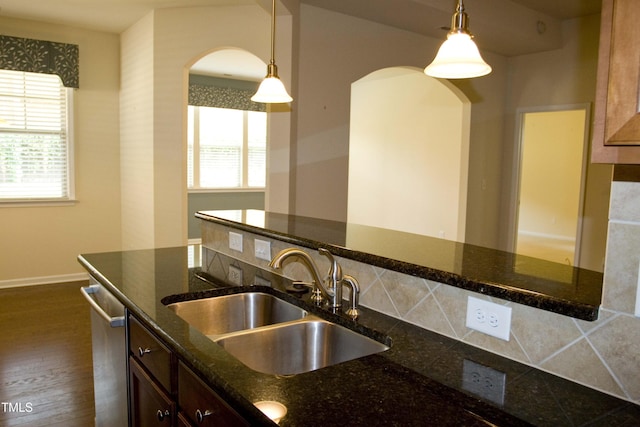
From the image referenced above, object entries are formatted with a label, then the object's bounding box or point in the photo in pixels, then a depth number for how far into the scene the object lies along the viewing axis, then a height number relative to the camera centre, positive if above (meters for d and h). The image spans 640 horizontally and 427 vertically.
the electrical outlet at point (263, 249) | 2.17 -0.34
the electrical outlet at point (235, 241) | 2.38 -0.34
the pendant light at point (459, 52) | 1.67 +0.46
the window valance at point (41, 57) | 5.03 +1.18
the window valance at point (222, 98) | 7.49 +1.20
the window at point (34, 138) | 5.23 +0.33
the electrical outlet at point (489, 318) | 1.21 -0.36
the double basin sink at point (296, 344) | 1.48 -0.53
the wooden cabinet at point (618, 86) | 0.76 +0.16
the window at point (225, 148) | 7.68 +0.41
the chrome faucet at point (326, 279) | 1.58 -0.35
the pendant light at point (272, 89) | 2.59 +0.46
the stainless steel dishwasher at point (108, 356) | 1.85 -0.77
